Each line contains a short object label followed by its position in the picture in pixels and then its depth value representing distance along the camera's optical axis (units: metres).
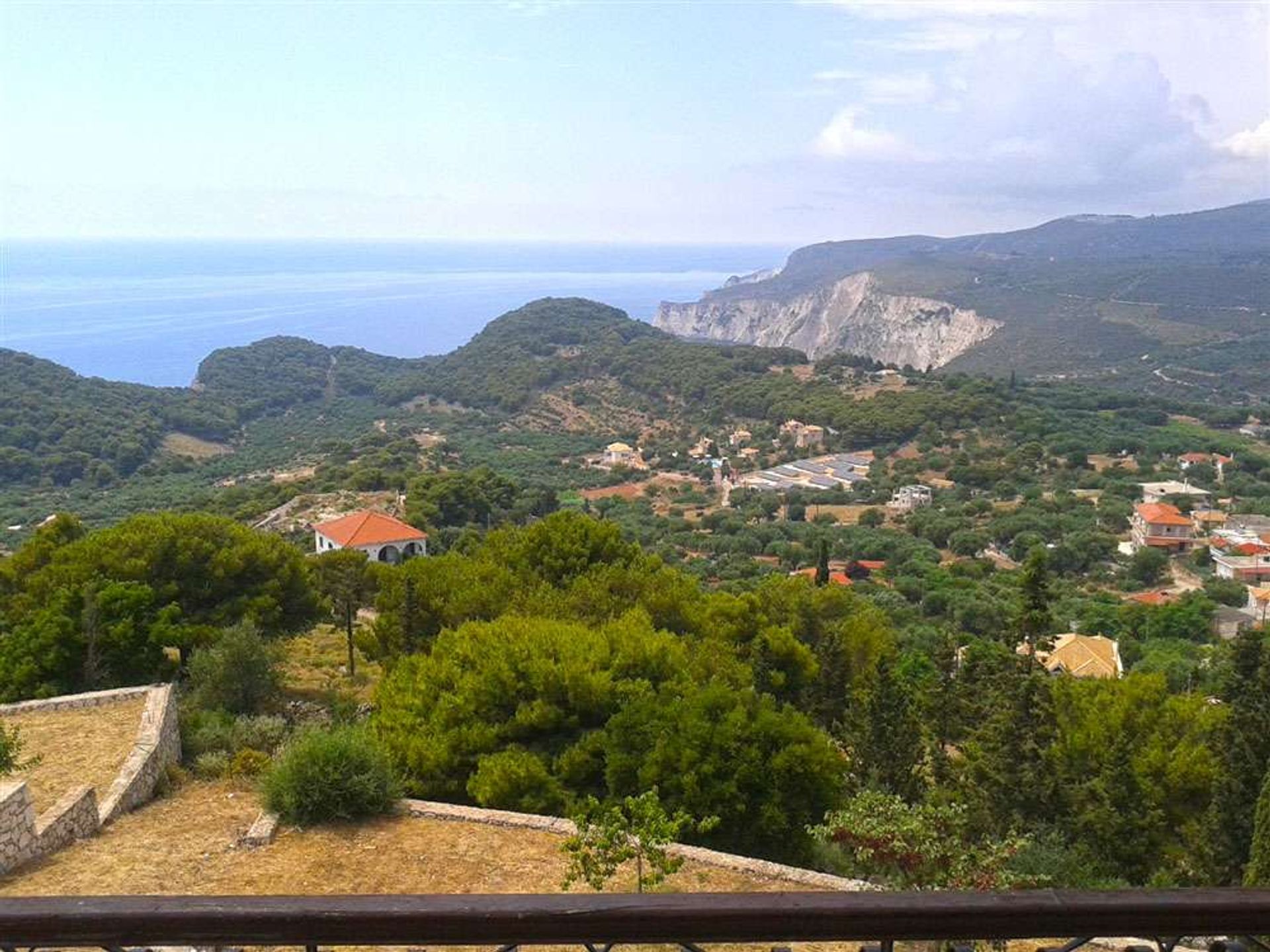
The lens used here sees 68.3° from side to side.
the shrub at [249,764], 9.91
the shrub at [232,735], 10.63
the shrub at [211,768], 9.94
